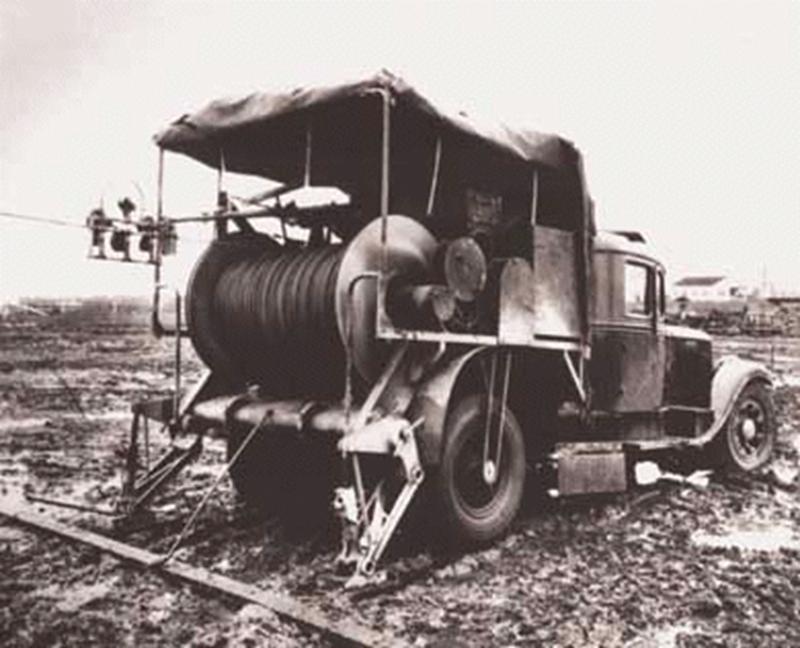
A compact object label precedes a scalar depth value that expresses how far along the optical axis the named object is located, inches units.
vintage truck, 241.1
